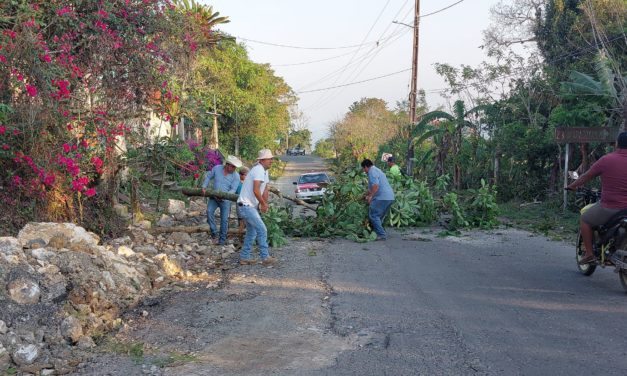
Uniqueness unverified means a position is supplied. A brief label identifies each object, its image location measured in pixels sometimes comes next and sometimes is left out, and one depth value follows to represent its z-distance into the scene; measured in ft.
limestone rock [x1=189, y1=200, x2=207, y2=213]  58.65
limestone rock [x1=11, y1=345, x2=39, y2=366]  16.34
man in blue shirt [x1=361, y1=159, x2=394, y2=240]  40.75
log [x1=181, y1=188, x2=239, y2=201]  37.41
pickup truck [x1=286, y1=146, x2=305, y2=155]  350.64
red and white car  79.36
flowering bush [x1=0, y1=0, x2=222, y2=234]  29.32
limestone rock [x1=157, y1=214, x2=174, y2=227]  44.32
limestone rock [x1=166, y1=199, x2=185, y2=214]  51.06
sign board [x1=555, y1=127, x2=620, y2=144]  51.78
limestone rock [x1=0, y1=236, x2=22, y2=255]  22.04
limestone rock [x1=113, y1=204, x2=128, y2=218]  36.31
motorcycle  23.71
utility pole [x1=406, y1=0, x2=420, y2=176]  91.40
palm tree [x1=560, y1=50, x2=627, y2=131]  57.31
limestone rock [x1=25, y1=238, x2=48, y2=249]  24.58
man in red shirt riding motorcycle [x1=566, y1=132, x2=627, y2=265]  24.06
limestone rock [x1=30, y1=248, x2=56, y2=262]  22.76
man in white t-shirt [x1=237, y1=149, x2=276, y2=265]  31.17
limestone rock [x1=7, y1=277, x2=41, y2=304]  19.61
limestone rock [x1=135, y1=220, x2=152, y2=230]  38.50
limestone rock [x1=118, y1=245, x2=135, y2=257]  28.42
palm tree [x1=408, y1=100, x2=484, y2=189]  81.87
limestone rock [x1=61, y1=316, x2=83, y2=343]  18.19
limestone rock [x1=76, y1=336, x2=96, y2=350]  17.87
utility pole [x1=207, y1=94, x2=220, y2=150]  124.67
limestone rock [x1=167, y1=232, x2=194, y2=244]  36.77
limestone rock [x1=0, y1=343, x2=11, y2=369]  16.17
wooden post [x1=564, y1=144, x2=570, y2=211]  57.41
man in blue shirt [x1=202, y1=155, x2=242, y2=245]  38.19
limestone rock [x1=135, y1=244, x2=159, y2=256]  31.73
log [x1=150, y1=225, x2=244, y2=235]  37.81
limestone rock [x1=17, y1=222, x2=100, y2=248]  25.74
